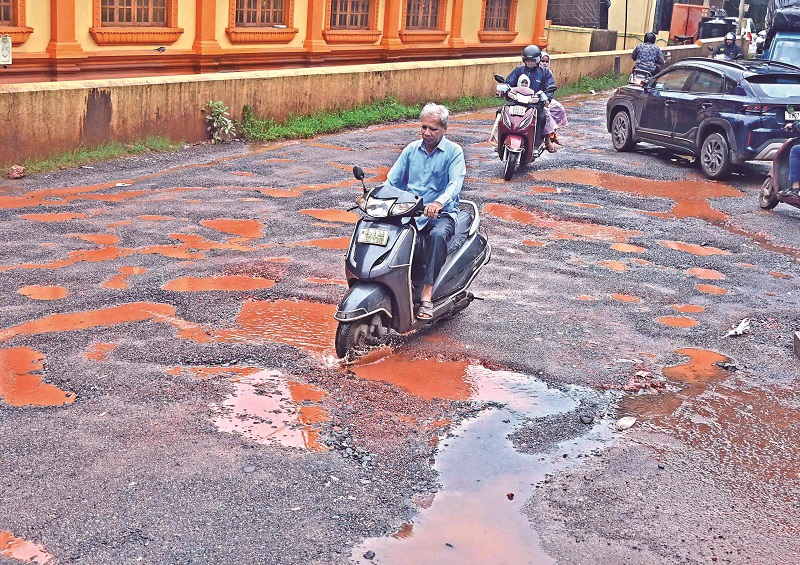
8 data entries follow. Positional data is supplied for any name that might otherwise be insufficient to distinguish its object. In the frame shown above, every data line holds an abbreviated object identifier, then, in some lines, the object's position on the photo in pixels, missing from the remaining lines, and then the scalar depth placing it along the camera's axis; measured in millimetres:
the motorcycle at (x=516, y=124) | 13375
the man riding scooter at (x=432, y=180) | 7078
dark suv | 13953
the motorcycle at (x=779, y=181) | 12180
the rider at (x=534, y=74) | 14023
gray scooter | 6605
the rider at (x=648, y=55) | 22281
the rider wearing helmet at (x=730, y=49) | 22267
